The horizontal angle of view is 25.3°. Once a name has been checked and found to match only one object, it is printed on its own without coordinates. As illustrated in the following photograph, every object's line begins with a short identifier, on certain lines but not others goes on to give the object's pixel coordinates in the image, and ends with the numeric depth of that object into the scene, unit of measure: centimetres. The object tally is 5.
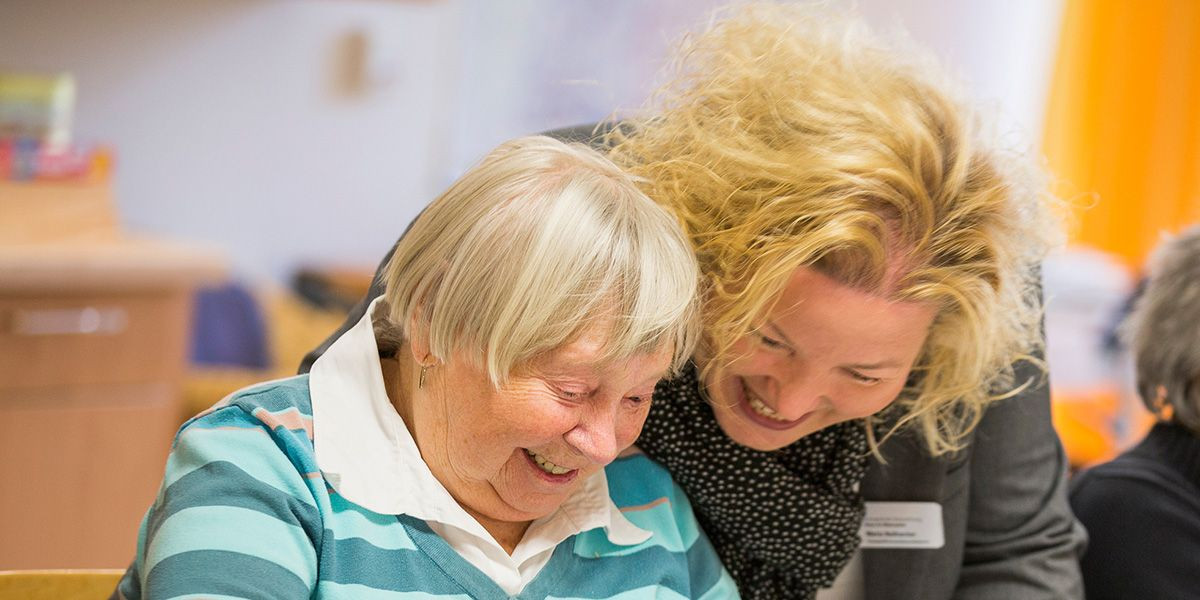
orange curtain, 509
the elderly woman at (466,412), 203
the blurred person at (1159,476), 243
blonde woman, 217
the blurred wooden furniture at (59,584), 212
